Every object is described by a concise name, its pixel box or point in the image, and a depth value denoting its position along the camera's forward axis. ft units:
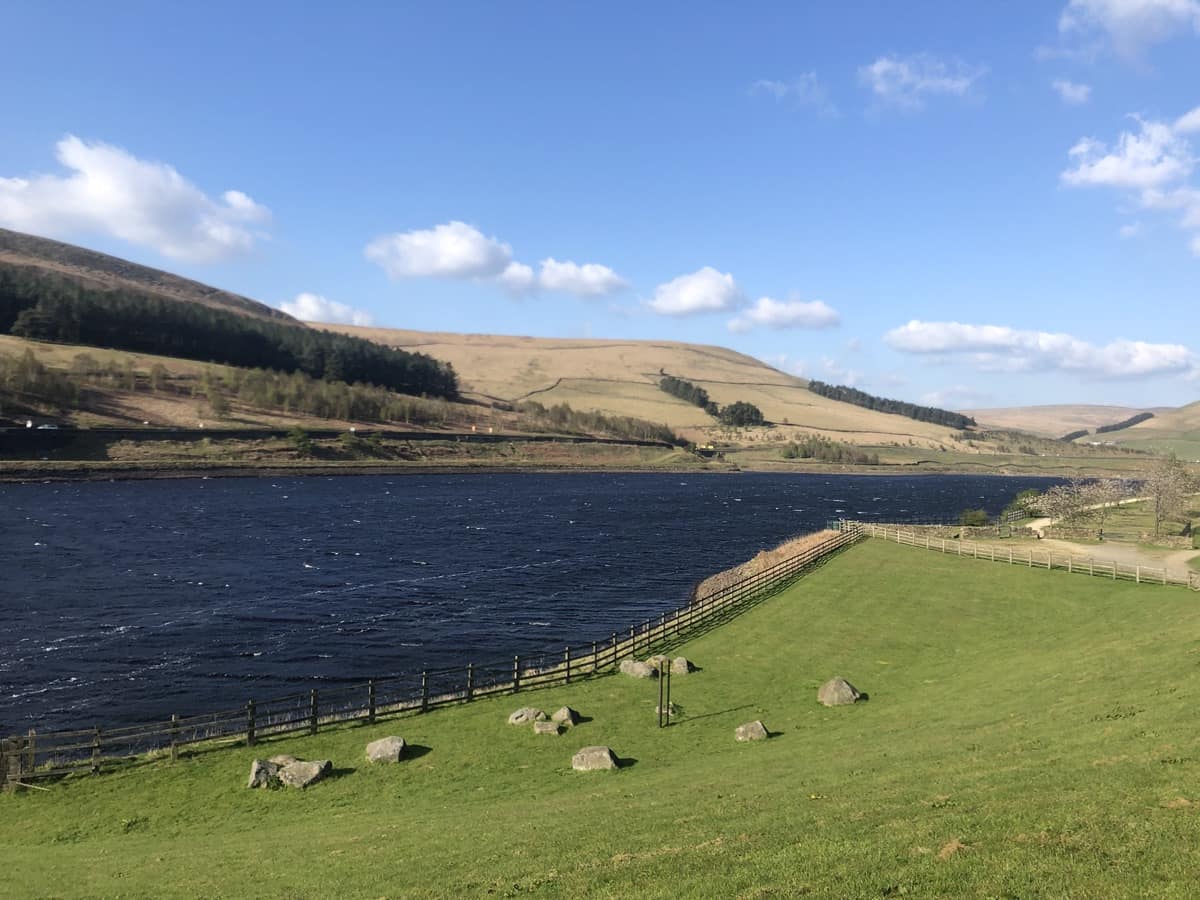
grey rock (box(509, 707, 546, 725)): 86.43
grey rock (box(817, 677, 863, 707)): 91.04
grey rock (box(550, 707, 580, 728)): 85.35
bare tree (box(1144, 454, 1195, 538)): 234.38
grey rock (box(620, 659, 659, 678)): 105.19
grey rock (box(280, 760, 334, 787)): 70.79
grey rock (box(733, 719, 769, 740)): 79.36
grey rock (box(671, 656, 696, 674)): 106.22
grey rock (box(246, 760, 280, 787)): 71.05
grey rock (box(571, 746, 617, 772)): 72.13
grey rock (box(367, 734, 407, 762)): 75.97
